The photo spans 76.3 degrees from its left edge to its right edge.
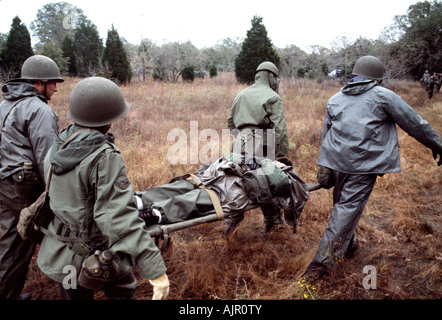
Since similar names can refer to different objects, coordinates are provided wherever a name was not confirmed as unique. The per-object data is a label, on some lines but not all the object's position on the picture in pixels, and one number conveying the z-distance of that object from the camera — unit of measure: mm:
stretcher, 2125
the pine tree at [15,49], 13800
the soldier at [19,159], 2279
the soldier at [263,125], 3629
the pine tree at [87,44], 23266
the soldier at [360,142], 2646
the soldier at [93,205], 1516
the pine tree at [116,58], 16172
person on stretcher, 2504
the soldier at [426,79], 15783
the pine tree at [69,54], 22719
